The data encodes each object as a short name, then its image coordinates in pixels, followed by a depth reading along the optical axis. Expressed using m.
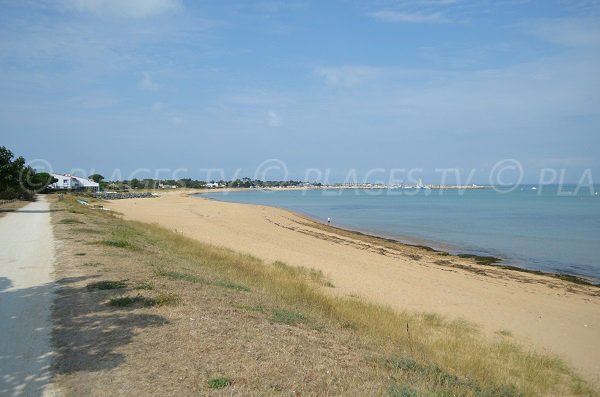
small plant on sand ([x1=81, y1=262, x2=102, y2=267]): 11.19
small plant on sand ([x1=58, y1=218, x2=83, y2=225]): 22.06
